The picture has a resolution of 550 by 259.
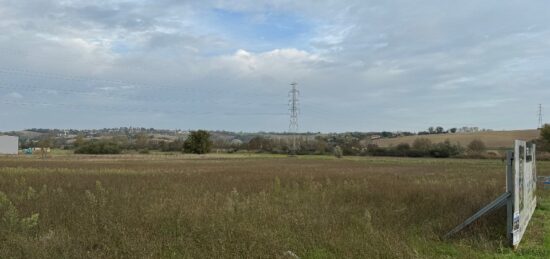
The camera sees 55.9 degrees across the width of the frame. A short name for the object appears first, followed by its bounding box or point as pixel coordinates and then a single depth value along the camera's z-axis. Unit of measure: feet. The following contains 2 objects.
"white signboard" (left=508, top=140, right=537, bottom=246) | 28.84
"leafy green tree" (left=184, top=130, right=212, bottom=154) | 358.84
